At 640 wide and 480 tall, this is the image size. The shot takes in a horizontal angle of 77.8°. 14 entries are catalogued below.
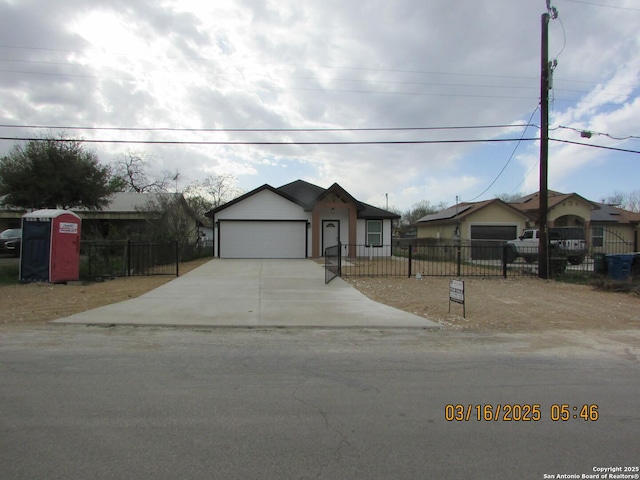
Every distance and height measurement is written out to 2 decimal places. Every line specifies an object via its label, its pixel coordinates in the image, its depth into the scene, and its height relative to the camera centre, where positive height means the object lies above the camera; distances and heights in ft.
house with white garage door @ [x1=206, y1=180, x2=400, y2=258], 75.87 +5.48
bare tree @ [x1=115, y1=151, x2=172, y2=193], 166.46 +28.16
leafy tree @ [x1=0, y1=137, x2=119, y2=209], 51.26 +9.69
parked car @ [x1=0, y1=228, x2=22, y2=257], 71.00 +1.13
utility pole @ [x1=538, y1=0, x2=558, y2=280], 47.57 +13.68
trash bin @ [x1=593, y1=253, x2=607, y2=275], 47.64 -1.07
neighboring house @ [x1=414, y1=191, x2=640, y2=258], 100.99 +9.63
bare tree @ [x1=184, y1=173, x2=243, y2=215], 130.72 +18.78
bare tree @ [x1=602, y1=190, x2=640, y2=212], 234.58 +32.87
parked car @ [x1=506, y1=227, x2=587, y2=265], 59.77 +1.48
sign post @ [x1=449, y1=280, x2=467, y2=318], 26.78 -2.68
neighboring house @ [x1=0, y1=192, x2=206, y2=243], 67.56 +7.31
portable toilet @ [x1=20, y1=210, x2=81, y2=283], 41.65 +0.16
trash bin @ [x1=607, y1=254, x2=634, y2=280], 44.19 -1.18
